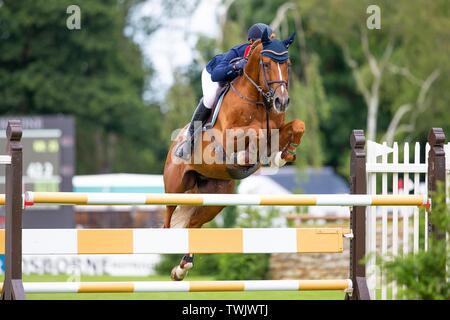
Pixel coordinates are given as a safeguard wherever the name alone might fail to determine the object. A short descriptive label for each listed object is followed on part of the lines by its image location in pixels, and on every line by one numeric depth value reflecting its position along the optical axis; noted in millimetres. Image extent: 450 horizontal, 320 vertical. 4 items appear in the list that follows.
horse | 15382
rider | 15979
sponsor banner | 30360
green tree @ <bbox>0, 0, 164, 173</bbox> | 70386
